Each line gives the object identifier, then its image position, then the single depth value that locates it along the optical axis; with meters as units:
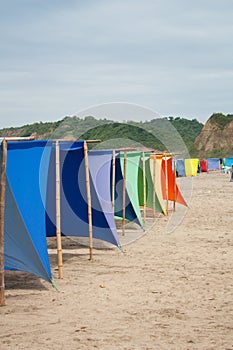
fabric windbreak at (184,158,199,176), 43.56
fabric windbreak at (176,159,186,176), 42.24
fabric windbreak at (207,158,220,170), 54.11
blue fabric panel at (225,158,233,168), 53.91
